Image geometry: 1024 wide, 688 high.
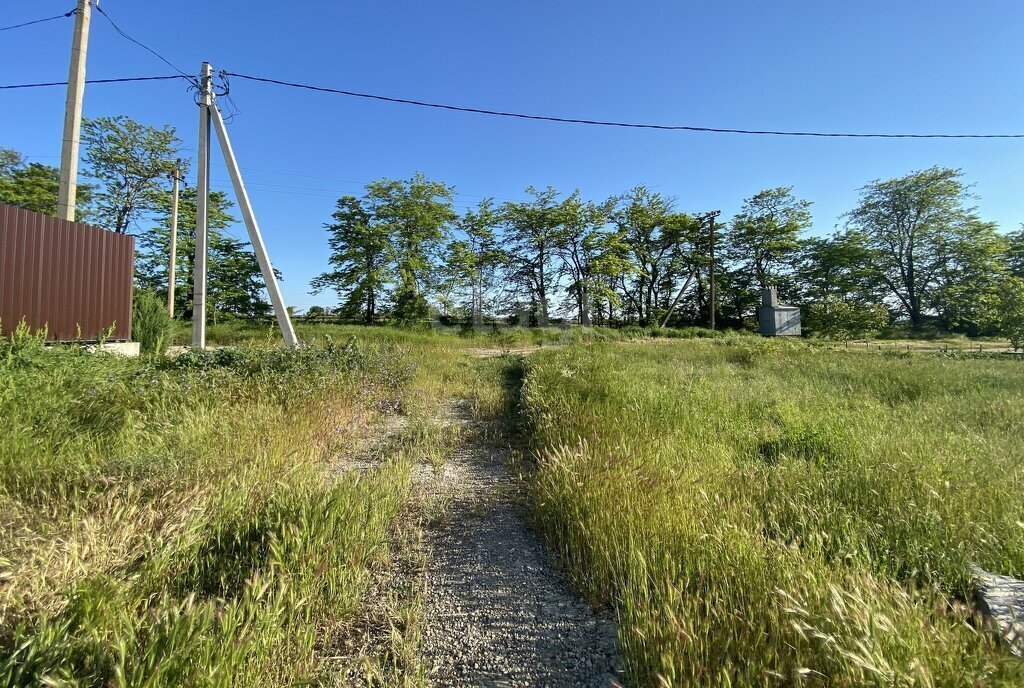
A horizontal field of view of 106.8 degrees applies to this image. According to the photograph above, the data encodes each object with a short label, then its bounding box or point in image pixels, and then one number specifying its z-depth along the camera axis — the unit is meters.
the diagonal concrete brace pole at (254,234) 8.42
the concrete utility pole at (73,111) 6.97
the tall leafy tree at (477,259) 26.77
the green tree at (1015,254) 30.01
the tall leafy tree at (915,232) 29.72
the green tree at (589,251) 27.36
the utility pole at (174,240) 14.81
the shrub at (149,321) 10.30
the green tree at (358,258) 24.14
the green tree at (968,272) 27.03
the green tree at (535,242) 27.78
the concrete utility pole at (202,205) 8.29
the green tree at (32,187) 21.34
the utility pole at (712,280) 26.60
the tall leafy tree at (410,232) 24.88
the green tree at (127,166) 20.97
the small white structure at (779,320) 24.62
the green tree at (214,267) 20.69
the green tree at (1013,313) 14.72
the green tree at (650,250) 30.66
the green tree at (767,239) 31.59
